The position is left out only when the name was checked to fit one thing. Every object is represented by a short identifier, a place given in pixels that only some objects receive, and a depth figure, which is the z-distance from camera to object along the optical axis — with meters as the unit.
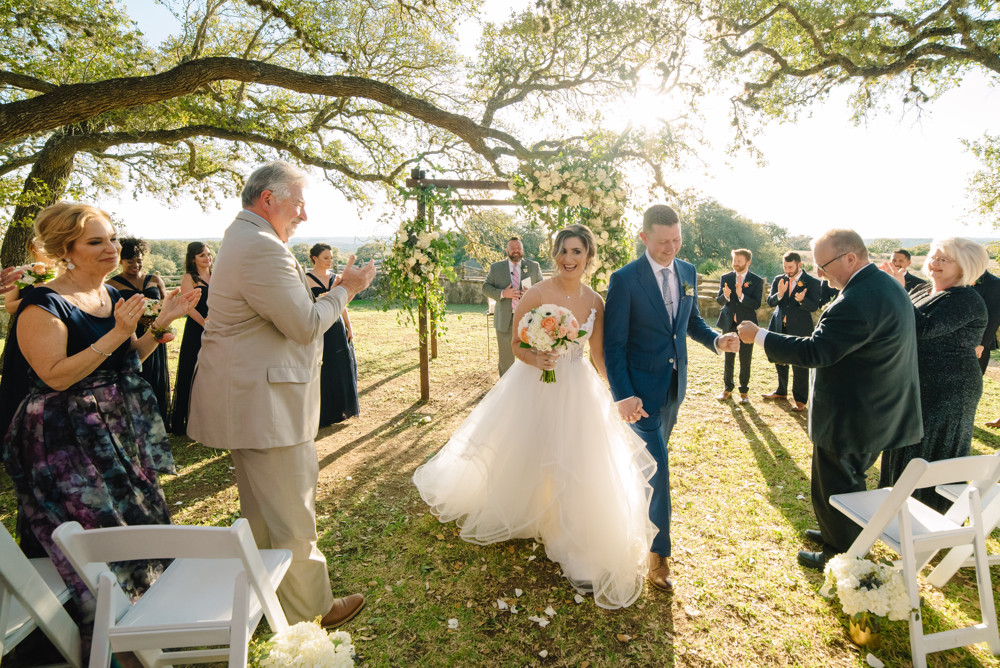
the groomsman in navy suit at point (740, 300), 7.15
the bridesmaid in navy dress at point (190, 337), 5.45
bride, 3.03
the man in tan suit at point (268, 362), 2.27
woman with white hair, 3.63
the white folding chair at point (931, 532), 2.35
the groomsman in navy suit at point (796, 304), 6.65
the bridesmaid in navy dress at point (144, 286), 4.81
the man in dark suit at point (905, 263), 6.41
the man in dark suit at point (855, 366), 2.86
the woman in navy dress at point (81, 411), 2.28
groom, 3.13
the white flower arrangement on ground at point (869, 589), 2.45
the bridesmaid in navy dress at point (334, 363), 5.77
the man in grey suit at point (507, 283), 7.00
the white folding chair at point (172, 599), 1.64
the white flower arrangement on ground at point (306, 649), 1.66
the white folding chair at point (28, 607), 1.76
